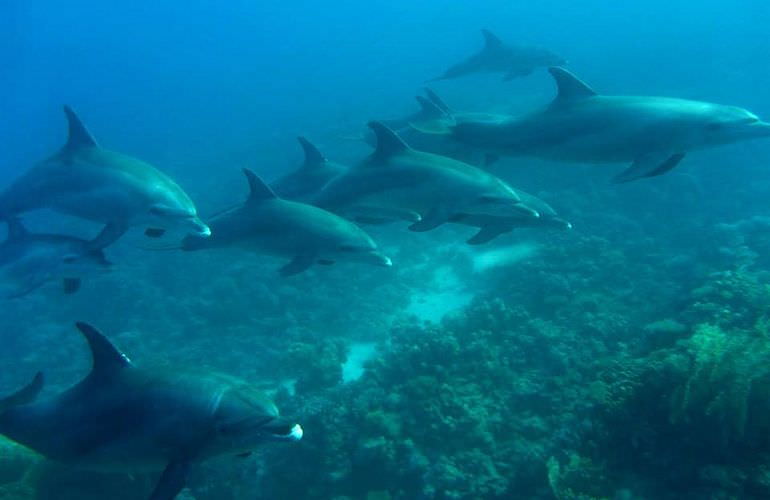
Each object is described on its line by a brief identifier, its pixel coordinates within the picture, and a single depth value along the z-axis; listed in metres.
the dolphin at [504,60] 16.56
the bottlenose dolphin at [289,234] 6.39
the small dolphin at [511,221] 6.59
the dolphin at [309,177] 7.85
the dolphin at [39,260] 7.64
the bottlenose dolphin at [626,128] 5.79
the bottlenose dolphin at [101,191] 6.76
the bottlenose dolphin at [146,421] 4.02
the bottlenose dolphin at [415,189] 6.26
